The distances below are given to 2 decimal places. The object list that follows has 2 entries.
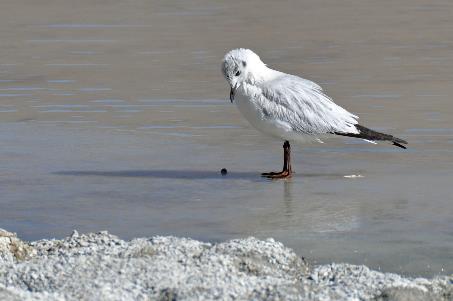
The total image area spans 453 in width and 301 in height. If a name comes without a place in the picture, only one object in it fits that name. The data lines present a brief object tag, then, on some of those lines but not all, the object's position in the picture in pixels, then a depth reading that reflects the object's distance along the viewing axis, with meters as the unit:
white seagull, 18.45
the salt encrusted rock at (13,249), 13.08
